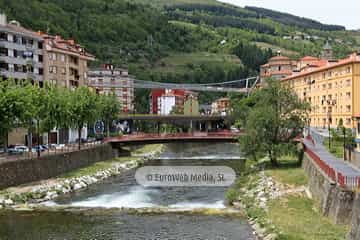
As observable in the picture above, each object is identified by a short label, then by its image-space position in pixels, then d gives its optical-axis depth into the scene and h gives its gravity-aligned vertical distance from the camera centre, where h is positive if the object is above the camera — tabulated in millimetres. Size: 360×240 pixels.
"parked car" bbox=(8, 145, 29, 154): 53441 -3783
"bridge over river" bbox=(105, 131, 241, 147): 75625 -3527
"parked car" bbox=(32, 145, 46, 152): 58691 -3894
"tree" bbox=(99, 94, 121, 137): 78600 +1201
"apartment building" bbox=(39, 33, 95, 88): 78438 +8813
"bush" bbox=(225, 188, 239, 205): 41812 -6894
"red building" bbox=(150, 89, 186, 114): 182750 +6205
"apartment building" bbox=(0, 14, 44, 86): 68912 +9007
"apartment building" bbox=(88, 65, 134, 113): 146875 +9946
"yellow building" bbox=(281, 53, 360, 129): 72812 +3827
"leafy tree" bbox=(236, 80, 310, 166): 51469 -837
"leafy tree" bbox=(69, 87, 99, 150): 63406 +1014
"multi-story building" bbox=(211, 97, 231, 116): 183438 +3696
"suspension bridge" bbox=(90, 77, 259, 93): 149338 +9000
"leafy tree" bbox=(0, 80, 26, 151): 45809 +832
